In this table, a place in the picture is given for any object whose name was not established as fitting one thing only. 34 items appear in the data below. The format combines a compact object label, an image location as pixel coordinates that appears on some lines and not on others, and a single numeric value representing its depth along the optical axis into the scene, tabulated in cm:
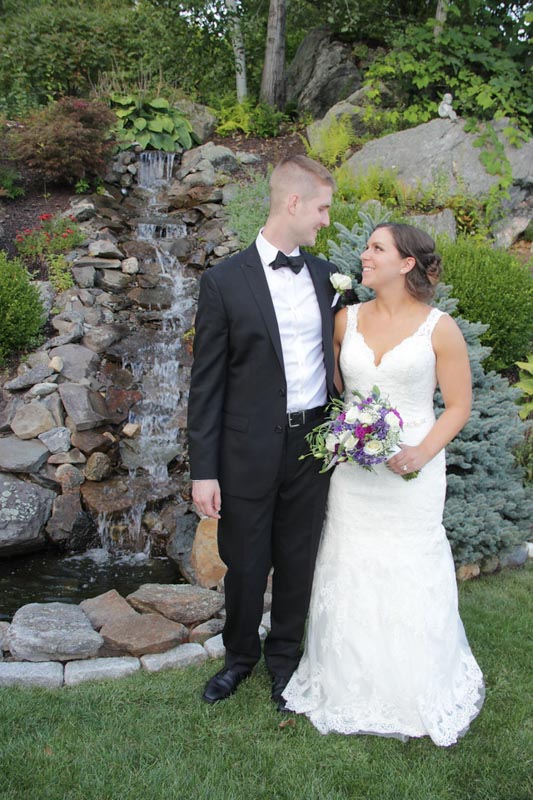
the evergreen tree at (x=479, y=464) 414
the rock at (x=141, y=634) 361
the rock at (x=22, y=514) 517
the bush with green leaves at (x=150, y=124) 1053
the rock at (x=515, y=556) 446
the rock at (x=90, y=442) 589
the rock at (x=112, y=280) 787
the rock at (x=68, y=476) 568
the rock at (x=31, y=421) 592
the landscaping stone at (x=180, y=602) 399
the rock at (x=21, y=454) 560
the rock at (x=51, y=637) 354
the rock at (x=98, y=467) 580
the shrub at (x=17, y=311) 646
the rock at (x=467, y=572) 432
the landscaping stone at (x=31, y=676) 330
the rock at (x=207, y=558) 468
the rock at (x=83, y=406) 601
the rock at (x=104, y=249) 812
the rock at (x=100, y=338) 697
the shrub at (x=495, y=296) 573
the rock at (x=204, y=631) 380
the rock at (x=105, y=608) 391
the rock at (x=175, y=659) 347
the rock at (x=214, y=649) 361
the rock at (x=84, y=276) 771
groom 271
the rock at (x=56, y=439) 583
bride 283
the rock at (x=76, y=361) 651
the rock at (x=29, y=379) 630
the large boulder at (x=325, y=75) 1173
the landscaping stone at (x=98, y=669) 337
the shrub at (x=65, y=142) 910
